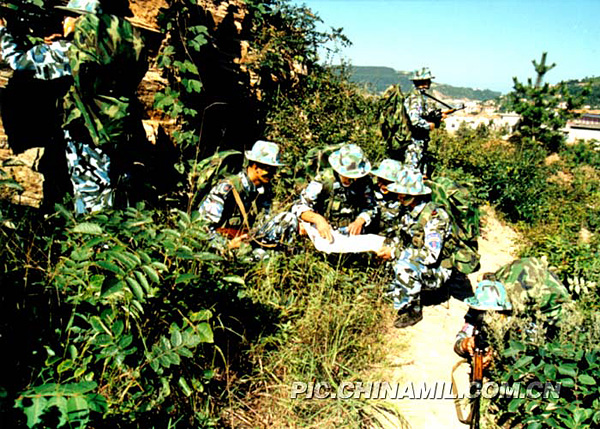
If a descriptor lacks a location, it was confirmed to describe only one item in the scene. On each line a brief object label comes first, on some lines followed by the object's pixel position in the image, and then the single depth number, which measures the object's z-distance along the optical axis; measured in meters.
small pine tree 16.50
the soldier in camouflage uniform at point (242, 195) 3.27
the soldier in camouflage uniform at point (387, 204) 3.91
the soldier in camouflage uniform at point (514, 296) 2.98
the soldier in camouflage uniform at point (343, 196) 3.85
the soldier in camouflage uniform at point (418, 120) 6.41
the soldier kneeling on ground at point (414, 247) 3.62
